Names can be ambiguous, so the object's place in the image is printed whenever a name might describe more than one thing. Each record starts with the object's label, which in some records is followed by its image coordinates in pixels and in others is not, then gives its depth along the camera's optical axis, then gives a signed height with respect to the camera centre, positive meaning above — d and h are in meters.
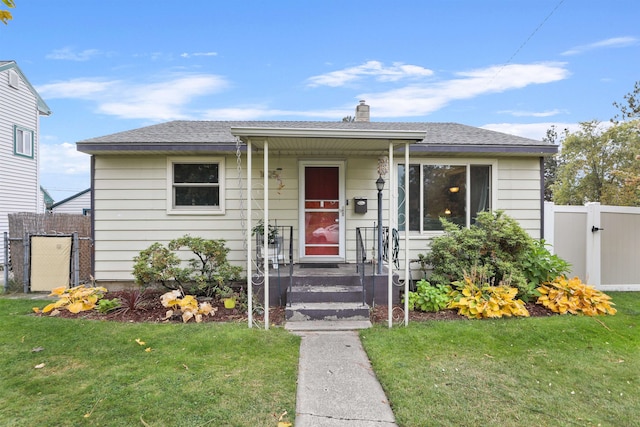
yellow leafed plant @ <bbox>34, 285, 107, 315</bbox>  4.99 -1.26
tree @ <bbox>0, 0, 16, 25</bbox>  2.03 +1.22
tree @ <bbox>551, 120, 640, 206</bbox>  15.10 +2.68
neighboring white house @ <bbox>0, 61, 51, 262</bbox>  11.41 +2.53
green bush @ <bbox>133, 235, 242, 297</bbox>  5.21 -0.81
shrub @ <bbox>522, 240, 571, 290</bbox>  5.60 -0.79
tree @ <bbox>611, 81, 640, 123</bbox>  15.23 +5.16
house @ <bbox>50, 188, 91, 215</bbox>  16.80 +0.56
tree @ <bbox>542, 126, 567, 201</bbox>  28.16 +4.71
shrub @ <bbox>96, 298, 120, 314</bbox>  5.03 -1.33
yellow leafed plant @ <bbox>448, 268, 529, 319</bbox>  4.85 -1.19
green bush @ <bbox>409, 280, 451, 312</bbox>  5.11 -1.22
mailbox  6.34 +0.22
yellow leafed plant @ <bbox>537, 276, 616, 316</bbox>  5.04 -1.22
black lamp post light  5.40 -0.05
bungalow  6.26 +0.45
